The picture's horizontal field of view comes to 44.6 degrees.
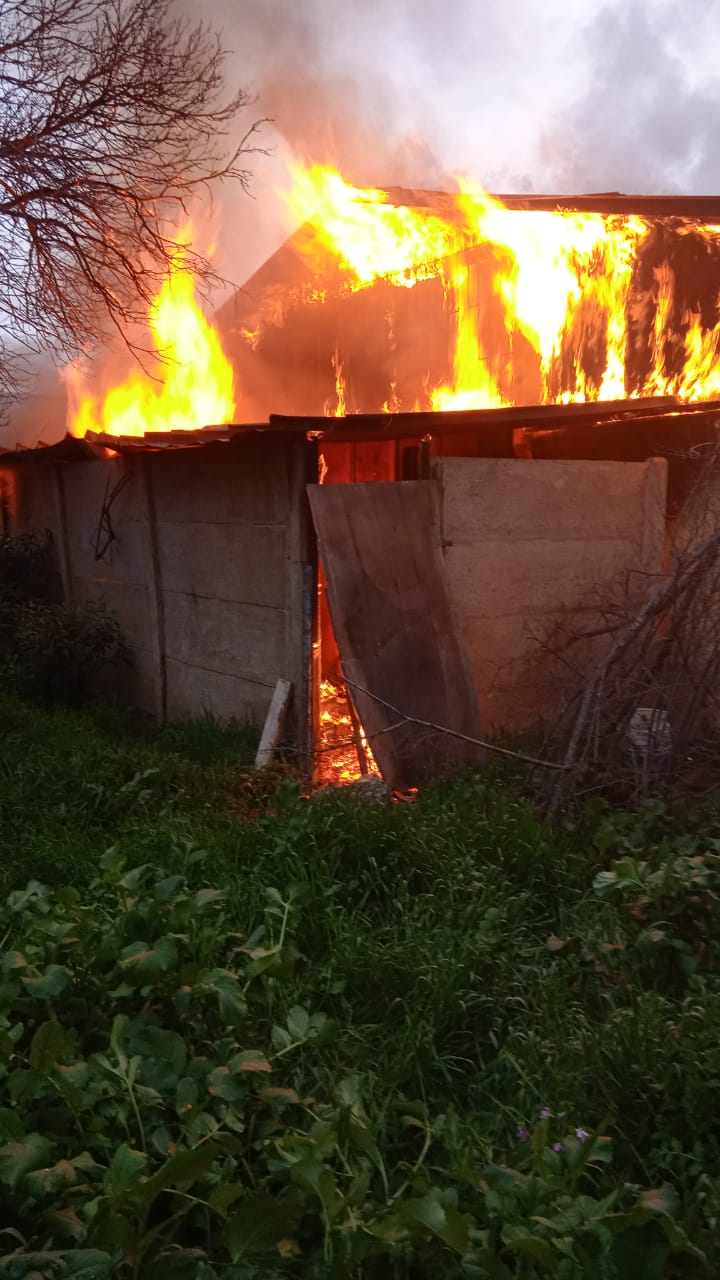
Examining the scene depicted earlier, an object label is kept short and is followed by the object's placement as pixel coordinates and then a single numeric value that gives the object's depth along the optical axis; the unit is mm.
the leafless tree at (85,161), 7176
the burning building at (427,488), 5906
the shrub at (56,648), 7922
